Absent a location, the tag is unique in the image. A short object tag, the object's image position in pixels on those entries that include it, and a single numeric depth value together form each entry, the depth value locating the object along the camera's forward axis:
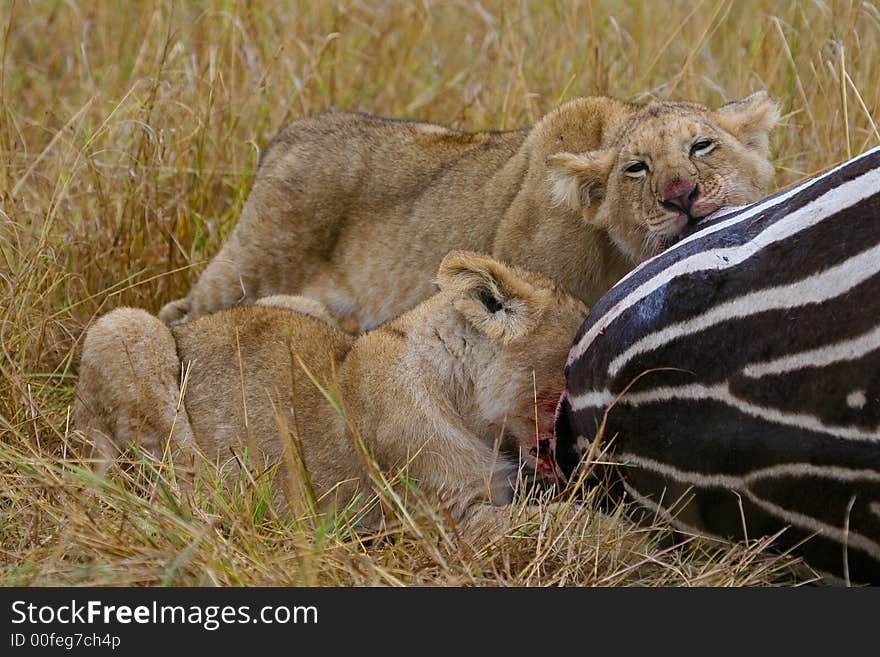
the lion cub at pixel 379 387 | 8.01
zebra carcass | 6.09
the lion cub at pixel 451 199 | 9.09
